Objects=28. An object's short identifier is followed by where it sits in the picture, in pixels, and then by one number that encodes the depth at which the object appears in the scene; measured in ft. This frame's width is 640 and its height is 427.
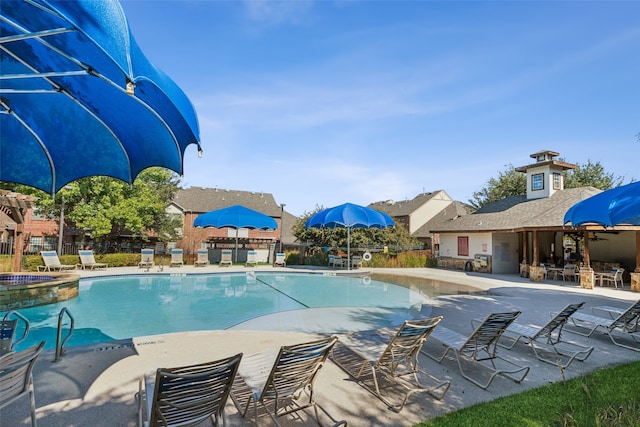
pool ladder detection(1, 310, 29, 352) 13.88
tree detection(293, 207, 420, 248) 81.87
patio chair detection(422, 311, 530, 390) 15.51
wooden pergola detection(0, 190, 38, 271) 38.04
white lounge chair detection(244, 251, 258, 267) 75.77
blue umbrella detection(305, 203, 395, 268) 60.03
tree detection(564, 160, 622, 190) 120.37
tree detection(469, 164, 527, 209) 126.93
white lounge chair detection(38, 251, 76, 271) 51.88
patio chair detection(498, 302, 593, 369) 17.98
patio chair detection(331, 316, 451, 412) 13.26
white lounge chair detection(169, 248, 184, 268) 66.69
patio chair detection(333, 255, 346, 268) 72.44
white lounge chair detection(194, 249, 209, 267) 70.23
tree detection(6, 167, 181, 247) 70.04
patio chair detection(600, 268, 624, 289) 48.03
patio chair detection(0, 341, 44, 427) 8.76
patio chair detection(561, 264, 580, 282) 54.95
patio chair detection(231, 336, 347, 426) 10.28
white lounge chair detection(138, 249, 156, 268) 62.28
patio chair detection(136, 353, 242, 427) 8.21
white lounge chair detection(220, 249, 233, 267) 72.90
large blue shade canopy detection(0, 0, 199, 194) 7.54
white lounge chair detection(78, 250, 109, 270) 57.62
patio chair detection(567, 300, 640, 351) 20.95
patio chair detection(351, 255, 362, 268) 70.28
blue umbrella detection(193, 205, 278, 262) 65.92
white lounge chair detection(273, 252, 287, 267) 72.74
